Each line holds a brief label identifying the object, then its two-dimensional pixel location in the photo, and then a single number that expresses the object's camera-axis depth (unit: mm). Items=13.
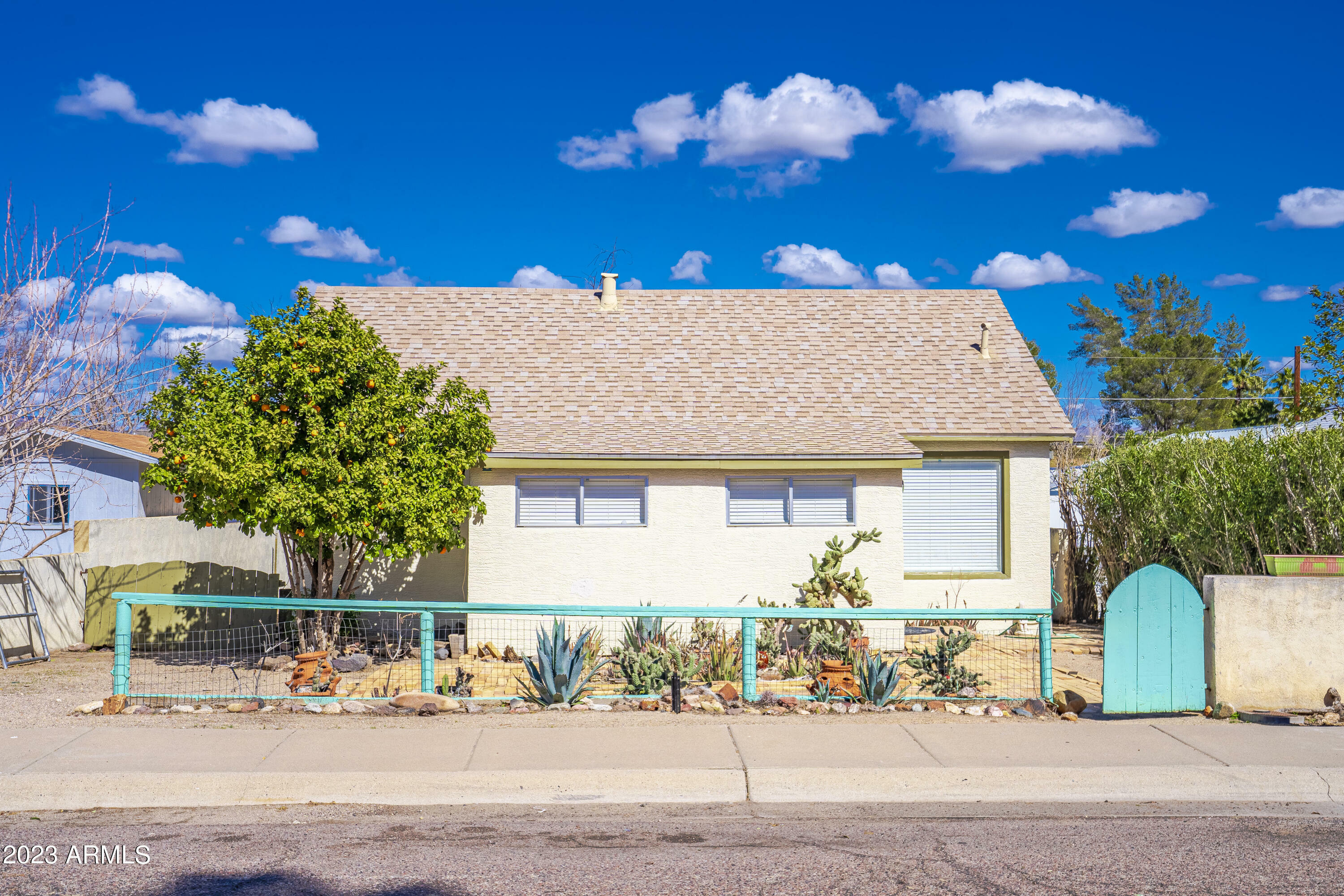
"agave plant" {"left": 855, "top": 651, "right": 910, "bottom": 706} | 9203
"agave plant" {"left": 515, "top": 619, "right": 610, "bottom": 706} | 9203
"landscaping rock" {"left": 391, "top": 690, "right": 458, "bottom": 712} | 8906
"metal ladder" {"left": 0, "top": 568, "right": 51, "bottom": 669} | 12539
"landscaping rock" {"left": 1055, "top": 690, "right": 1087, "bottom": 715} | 8953
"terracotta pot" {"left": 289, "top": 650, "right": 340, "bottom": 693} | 9797
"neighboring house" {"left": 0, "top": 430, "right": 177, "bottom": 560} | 19578
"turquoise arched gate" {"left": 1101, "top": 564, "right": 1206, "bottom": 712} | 8656
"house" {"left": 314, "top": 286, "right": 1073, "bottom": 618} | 13172
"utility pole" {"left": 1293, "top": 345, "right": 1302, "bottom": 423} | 24372
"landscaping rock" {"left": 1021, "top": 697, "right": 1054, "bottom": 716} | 8977
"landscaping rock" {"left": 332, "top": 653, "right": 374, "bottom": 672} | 11570
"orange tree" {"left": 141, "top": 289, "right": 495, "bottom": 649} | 10844
